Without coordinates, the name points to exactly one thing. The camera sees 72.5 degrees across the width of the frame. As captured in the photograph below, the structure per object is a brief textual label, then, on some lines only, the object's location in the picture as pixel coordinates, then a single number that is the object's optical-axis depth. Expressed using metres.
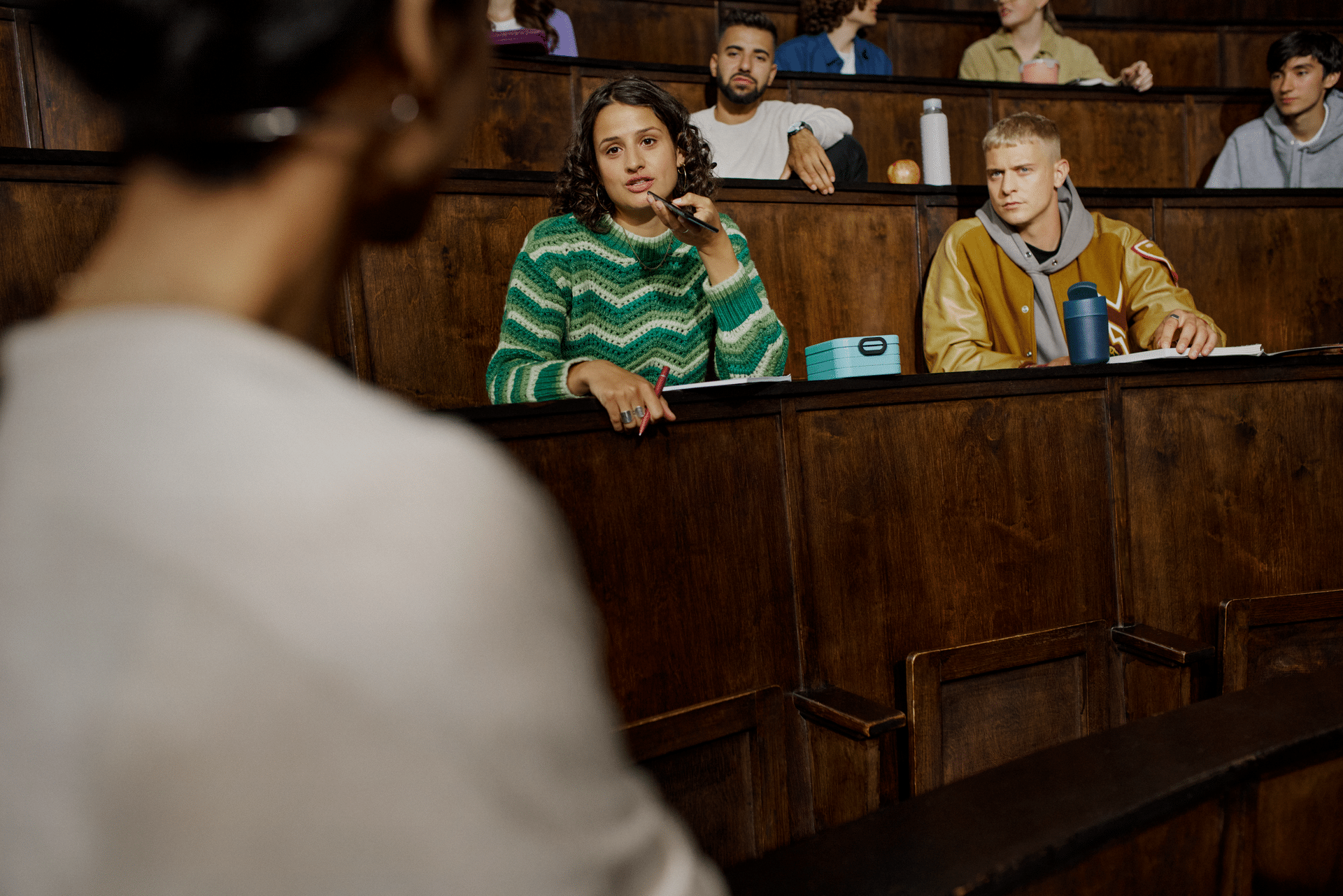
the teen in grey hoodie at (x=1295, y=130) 2.88
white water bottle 2.43
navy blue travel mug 1.55
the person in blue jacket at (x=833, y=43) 3.23
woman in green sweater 1.54
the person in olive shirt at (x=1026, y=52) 3.42
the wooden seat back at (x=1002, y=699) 1.31
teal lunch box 1.41
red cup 3.07
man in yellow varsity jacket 2.08
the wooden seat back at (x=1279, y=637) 1.47
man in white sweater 2.56
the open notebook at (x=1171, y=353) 1.49
